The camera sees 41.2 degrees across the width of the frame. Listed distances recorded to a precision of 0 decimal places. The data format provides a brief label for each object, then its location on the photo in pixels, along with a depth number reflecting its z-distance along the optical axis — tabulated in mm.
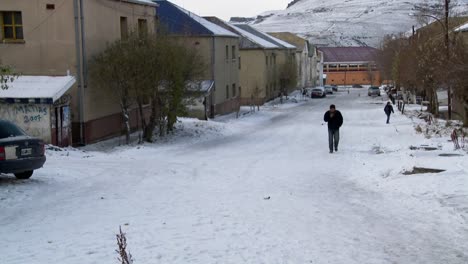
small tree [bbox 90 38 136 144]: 24500
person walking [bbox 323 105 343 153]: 19859
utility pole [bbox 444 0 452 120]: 28856
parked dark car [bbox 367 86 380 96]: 76412
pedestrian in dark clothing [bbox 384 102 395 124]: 34812
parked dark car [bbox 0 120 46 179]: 12242
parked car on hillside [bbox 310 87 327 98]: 75875
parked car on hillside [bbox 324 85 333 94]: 84869
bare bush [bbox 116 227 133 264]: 5278
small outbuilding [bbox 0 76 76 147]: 21625
